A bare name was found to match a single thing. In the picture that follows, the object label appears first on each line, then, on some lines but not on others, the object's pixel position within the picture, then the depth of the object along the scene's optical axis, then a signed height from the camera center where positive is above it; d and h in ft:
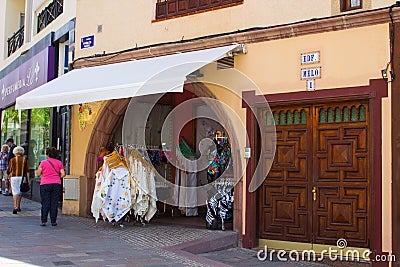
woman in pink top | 32.89 -1.97
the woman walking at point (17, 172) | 38.42 -1.30
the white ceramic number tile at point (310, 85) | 27.40 +3.70
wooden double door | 26.30 -0.87
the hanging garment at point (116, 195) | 32.12 -2.34
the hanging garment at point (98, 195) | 32.83 -2.40
